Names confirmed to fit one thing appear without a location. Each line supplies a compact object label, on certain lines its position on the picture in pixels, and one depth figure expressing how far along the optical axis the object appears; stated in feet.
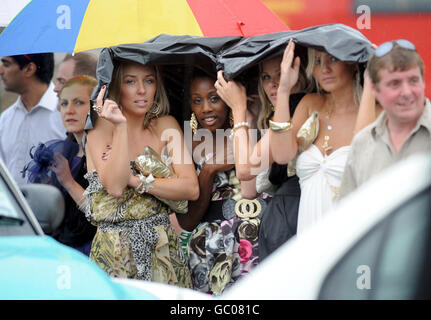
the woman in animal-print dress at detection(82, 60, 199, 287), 29.01
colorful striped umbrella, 33.37
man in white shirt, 39.40
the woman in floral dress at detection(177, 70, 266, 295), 30.25
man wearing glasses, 19.81
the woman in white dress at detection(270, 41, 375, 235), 25.32
